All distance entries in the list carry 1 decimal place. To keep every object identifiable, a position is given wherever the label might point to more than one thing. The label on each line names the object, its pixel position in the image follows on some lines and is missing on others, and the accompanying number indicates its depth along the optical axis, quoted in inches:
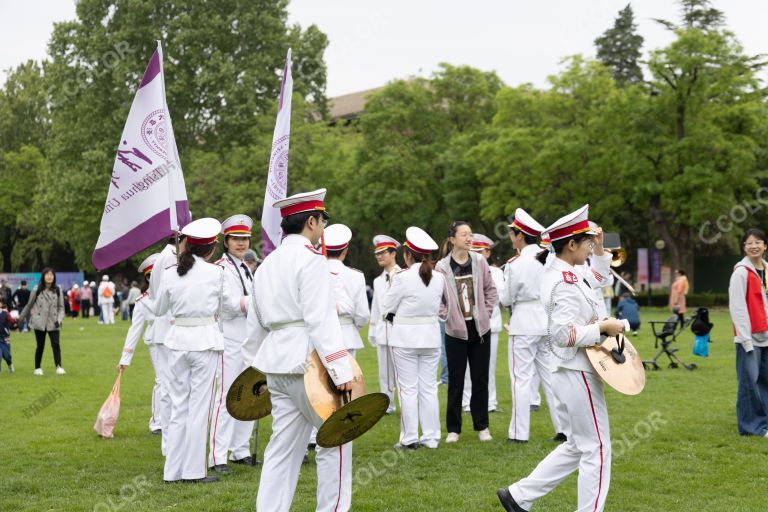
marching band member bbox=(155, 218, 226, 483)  312.0
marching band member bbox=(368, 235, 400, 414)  476.7
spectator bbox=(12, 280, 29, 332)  1175.0
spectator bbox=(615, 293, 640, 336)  886.4
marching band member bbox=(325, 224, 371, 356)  396.8
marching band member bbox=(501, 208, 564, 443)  383.6
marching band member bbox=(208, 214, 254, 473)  340.5
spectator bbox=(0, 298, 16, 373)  724.0
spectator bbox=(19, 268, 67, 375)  698.8
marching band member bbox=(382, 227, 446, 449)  376.5
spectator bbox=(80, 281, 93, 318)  1749.5
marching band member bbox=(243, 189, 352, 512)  214.5
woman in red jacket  374.6
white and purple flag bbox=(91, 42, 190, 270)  318.0
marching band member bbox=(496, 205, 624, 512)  231.3
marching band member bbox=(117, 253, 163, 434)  413.1
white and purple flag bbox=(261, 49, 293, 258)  348.8
